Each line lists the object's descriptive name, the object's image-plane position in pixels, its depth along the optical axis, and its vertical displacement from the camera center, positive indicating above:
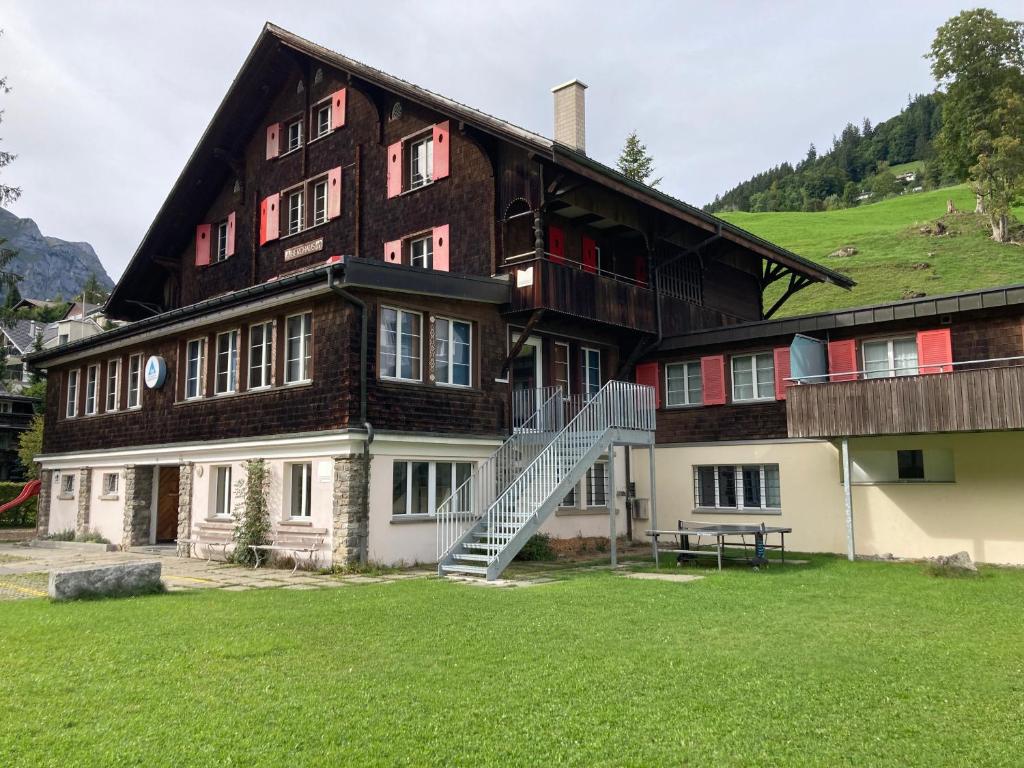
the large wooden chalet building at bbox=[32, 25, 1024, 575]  14.97 +2.49
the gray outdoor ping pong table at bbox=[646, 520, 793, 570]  13.93 -0.88
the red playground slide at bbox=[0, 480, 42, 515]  26.70 +0.05
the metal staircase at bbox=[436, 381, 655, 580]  14.12 +0.26
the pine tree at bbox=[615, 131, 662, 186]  50.62 +19.78
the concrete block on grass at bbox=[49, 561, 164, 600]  10.88 -1.17
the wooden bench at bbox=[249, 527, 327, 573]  14.88 -0.98
